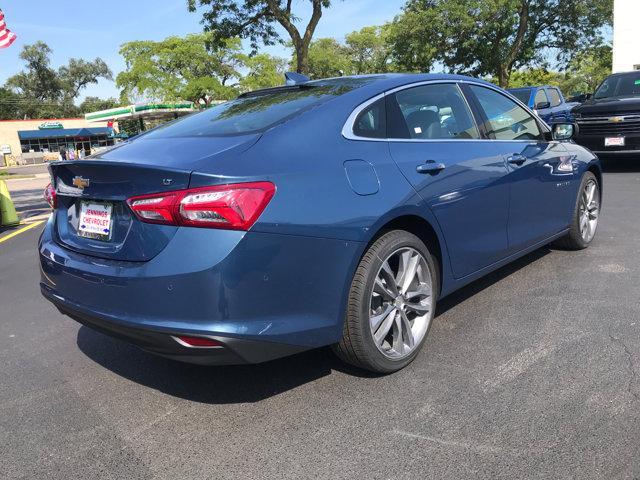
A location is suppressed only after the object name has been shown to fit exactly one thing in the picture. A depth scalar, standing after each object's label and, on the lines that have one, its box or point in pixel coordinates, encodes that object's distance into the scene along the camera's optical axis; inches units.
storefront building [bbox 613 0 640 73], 1065.5
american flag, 527.5
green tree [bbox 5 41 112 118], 3312.0
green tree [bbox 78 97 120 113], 3558.1
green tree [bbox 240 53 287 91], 1841.8
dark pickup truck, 408.2
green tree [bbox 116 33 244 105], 1753.2
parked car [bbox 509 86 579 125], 548.1
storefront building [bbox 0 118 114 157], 2461.9
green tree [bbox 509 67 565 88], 1165.1
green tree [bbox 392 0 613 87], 950.4
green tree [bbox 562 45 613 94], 1077.5
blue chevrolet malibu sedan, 94.7
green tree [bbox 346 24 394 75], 2341.9
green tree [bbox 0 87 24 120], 3198.8
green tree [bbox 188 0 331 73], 568.7
